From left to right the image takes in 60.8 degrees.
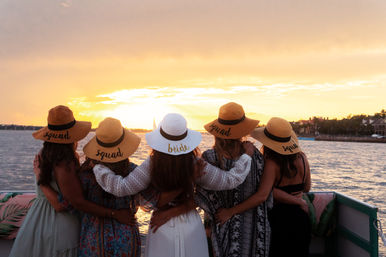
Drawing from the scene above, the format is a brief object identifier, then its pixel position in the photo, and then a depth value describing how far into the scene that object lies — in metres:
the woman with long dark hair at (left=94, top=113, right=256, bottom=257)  2.11
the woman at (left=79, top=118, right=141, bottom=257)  2.27
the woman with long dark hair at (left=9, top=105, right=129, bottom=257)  2.26
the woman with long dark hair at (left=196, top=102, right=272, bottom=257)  2.47
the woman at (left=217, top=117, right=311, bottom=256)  2.51
